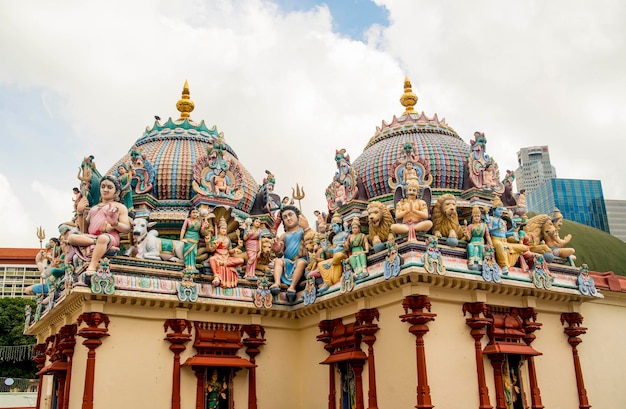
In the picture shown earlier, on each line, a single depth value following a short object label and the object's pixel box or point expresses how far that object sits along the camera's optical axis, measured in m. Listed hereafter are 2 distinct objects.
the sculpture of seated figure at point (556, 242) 18.11
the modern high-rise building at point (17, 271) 64.75
